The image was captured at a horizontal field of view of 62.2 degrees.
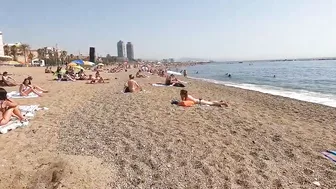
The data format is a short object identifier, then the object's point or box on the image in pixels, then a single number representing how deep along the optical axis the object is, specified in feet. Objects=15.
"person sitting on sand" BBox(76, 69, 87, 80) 73.87
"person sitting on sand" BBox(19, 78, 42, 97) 38.70
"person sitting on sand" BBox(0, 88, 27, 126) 21.56
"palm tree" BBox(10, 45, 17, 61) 199.57
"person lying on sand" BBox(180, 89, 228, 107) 32.94
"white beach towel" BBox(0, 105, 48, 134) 19.84
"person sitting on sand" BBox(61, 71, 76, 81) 69.56
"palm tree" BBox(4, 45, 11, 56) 199.02
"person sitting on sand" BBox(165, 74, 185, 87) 58.03
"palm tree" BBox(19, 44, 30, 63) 219.73
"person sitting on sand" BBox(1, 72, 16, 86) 53.31
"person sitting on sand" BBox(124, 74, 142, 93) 44.11
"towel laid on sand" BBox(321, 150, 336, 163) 16.14
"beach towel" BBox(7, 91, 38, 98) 37.88
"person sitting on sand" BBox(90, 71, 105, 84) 64.30
